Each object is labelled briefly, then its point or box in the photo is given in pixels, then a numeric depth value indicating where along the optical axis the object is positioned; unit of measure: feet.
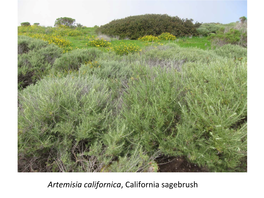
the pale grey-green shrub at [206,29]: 57.52
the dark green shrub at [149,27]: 52.75
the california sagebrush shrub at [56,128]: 8.00
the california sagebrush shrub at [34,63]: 18.19
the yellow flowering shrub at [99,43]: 35.02
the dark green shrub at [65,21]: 73.14
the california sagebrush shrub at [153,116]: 8.01
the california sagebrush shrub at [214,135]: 6.79
